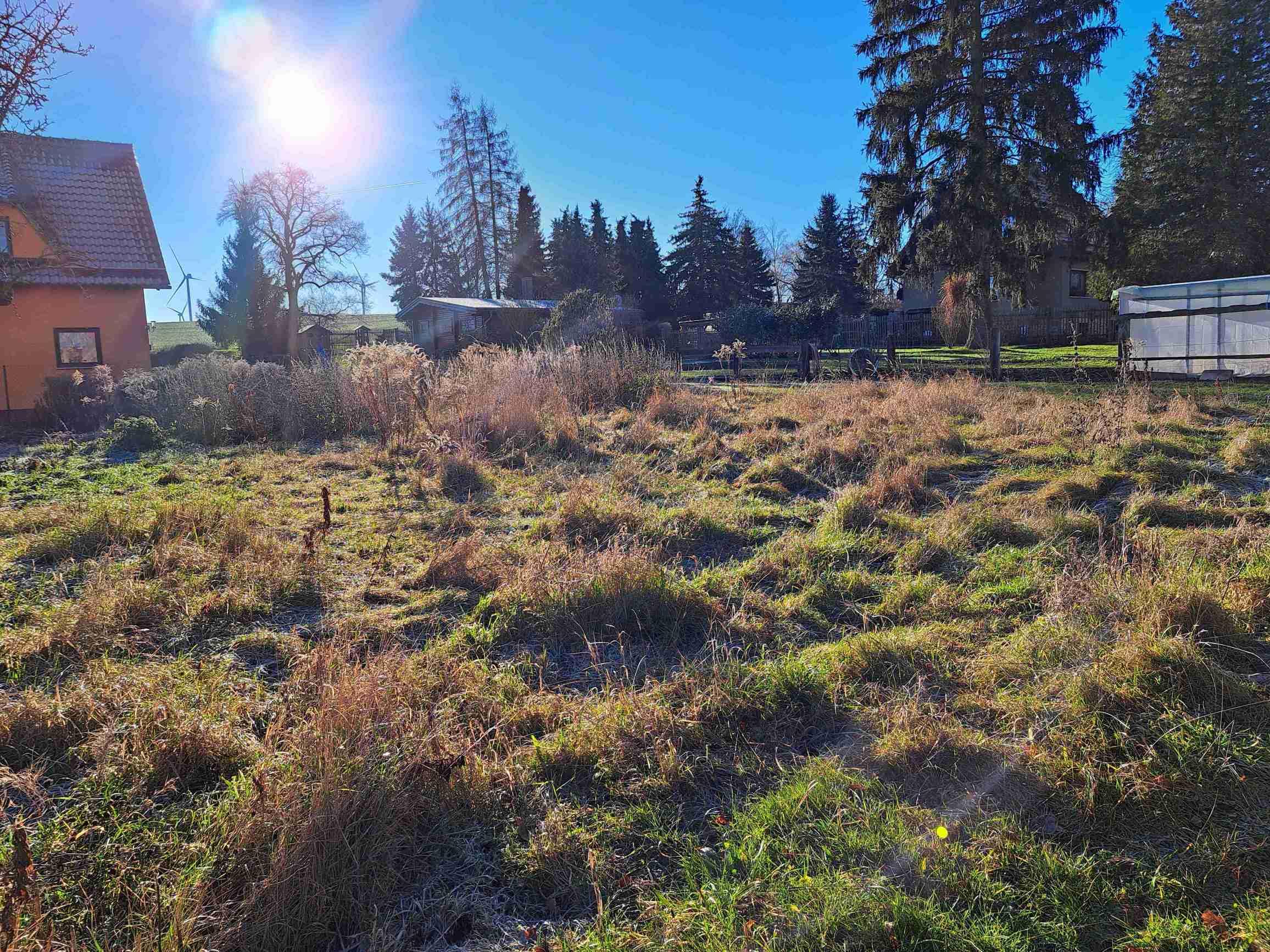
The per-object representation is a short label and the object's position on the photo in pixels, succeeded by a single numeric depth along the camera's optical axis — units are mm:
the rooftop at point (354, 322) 48406
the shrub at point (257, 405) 11984
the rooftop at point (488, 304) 33844
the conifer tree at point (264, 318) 38562
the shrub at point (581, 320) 19406
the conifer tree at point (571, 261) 48656
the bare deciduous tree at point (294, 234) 37938
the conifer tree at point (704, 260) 48000
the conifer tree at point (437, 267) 60000
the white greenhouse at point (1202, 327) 15180
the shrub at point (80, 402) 14070
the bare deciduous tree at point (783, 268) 61284
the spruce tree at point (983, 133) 17172
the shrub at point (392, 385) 9539
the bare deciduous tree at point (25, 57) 7500
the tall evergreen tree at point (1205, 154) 25469
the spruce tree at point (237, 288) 39156
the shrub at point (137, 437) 11000
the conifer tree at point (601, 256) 47844
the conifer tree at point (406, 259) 68688
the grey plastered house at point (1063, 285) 34594
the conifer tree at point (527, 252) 50531
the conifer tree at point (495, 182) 46188
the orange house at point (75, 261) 17672
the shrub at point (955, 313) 25047
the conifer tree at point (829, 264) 45094
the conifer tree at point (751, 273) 48625
